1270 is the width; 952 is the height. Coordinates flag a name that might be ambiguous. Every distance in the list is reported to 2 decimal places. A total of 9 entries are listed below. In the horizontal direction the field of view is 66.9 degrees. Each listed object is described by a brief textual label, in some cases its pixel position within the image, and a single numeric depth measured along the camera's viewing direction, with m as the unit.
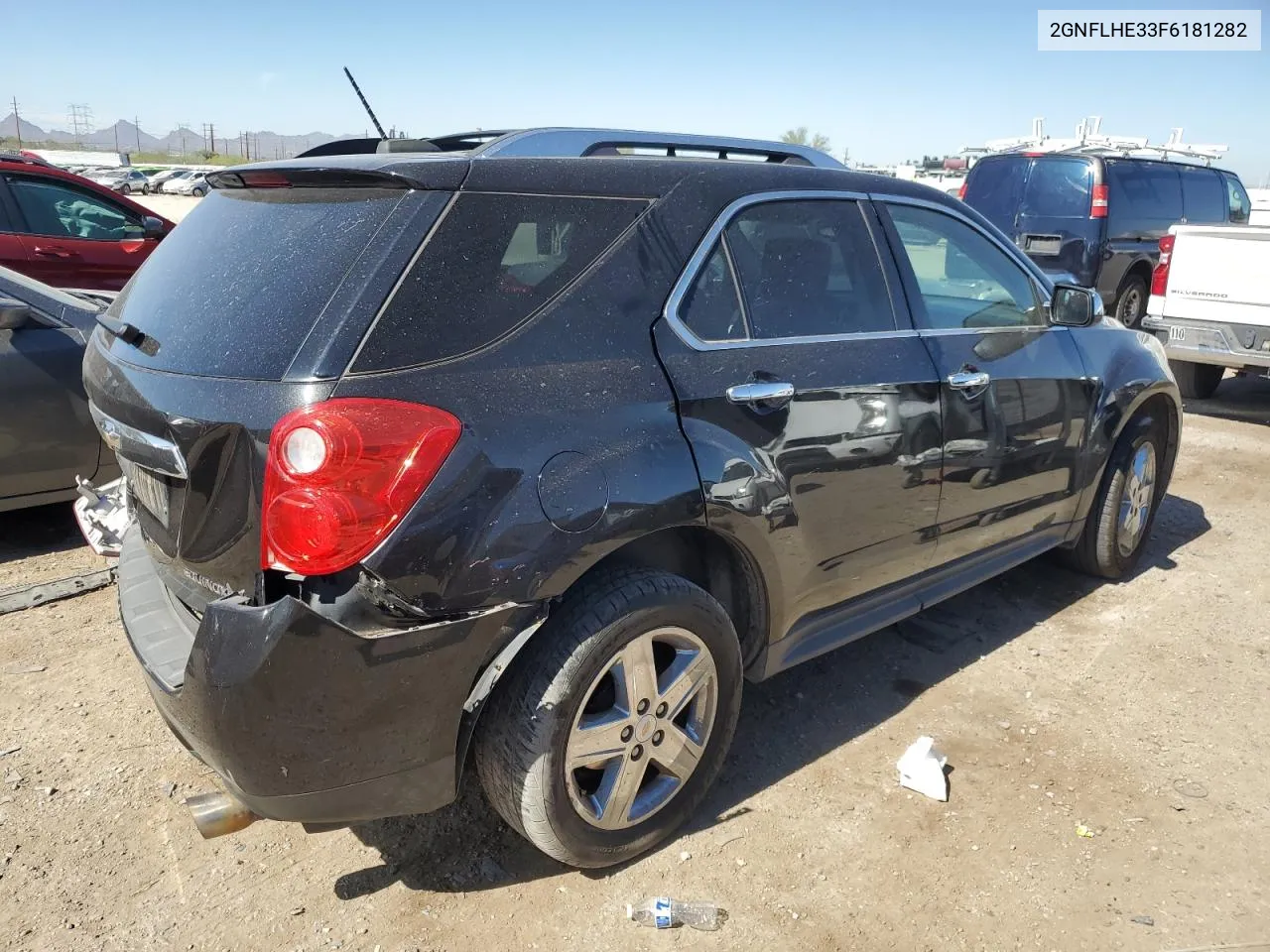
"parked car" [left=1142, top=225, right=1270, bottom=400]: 7.74
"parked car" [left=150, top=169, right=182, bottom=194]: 55.50
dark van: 9.95
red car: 7.23
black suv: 2.02
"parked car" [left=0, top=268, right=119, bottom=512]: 4.27
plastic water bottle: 2.43
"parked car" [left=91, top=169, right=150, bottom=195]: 48.16
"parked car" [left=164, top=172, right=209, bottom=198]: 50.40
